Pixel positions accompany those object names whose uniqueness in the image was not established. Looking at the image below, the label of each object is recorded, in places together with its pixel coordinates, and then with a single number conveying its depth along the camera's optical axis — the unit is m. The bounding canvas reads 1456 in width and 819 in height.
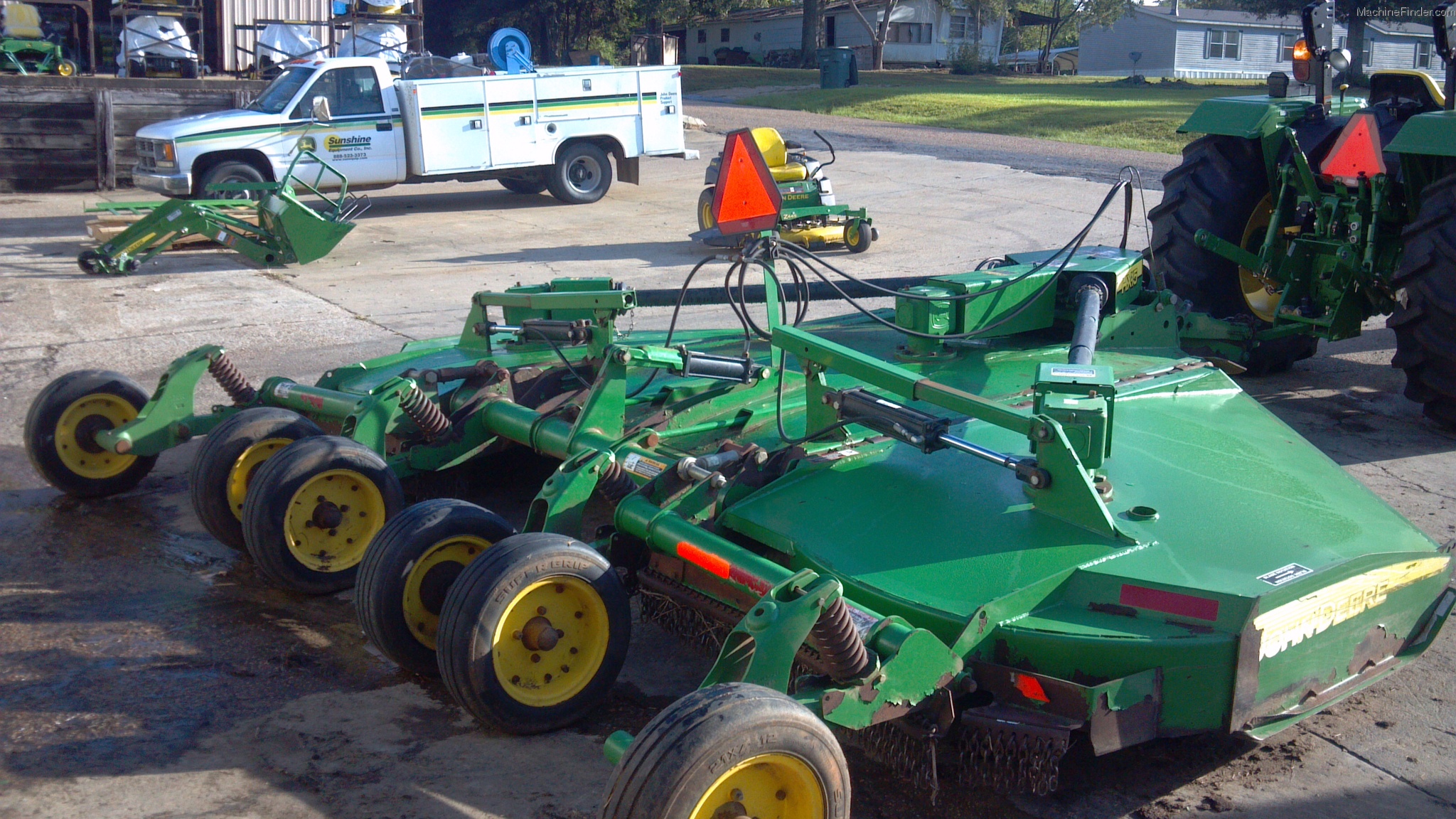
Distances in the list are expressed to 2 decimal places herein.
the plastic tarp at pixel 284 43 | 22.91
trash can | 34.66
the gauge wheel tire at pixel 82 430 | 5.72
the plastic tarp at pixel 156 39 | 22.69
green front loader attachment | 11.62
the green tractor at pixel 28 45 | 23.16
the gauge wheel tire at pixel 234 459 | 5.00
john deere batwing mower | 3.16
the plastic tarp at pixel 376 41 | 21.16
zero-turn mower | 12.58
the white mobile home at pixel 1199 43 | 51.03
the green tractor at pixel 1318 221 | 6.61
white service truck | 14.76
